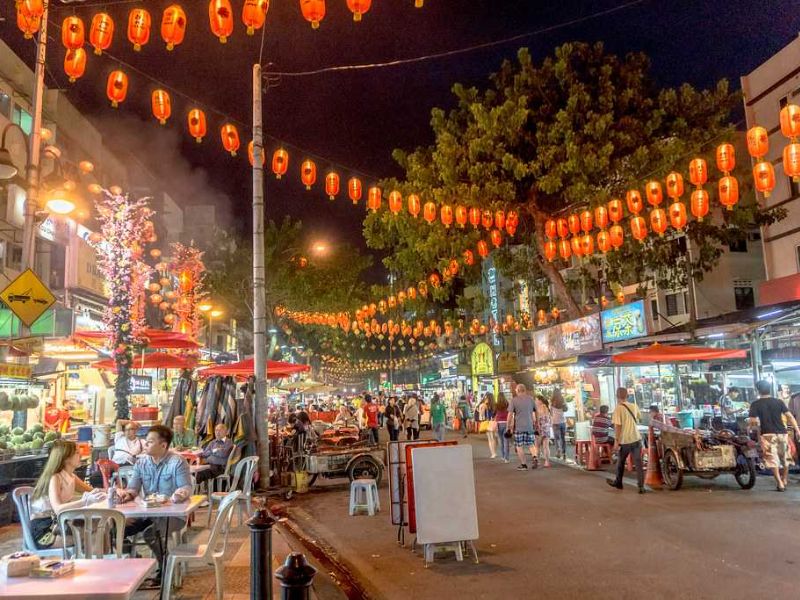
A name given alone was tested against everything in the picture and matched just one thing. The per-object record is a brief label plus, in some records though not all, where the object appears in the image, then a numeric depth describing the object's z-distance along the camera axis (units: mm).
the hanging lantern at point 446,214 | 19094
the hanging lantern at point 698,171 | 14328
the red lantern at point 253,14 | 9242
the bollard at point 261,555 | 4260
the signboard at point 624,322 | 18461
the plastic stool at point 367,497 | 10570
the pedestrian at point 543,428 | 16072
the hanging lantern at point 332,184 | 15797
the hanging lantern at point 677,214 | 16125
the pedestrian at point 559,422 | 17562
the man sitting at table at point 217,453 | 11250
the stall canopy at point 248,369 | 15758
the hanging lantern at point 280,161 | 14617
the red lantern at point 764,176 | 13398
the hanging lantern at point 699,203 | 15367
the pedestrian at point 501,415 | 18438
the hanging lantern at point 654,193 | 16219
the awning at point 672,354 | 14047
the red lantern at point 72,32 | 9609
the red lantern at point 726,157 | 13570
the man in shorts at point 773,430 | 11219
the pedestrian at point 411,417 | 23027
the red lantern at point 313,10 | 8984
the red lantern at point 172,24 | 9430
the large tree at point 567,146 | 19266
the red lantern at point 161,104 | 11719
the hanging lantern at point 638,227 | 17375
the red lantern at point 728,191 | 14078
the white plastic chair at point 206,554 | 5484
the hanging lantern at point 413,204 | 18328
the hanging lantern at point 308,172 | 15319
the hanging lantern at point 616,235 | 18344
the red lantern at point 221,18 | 9406
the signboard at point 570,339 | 19828
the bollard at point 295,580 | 3439
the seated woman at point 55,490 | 6070
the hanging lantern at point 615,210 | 16516
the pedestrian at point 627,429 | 11633
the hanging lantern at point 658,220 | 16688
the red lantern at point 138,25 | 9820
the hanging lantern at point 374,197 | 17406
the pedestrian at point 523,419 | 15336
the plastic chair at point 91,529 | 5113
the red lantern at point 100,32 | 9703
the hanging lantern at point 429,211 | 17984
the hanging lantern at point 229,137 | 13312
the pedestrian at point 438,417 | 21866
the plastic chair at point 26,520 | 5668
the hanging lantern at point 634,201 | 16391
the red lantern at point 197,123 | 12578
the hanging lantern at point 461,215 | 18750
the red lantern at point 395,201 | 18547
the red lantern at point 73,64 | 10117
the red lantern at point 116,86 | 11281
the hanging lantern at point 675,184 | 15133
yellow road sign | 9008
